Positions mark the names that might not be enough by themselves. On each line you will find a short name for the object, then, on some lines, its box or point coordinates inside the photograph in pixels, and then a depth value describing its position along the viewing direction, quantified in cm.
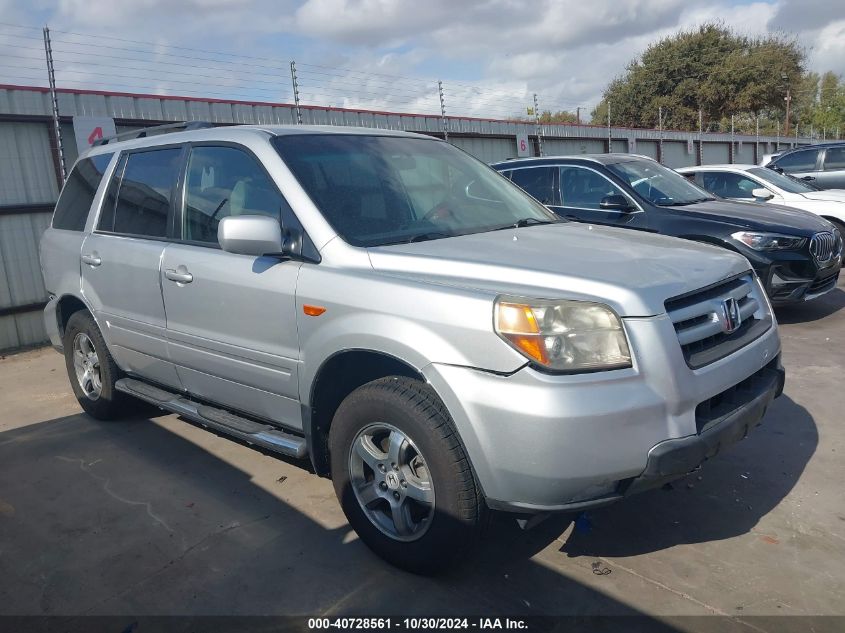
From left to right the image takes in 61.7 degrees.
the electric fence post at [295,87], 974
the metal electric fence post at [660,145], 2153
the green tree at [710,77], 4259
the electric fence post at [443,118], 1210
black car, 672
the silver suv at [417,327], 254
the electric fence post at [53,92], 771
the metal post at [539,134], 1520
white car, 960
